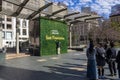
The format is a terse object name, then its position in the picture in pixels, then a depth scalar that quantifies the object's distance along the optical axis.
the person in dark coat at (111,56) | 4.43
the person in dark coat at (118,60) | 4.17
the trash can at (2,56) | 6.92
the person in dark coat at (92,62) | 4.12
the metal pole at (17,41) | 9.65
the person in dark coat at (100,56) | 4.29
